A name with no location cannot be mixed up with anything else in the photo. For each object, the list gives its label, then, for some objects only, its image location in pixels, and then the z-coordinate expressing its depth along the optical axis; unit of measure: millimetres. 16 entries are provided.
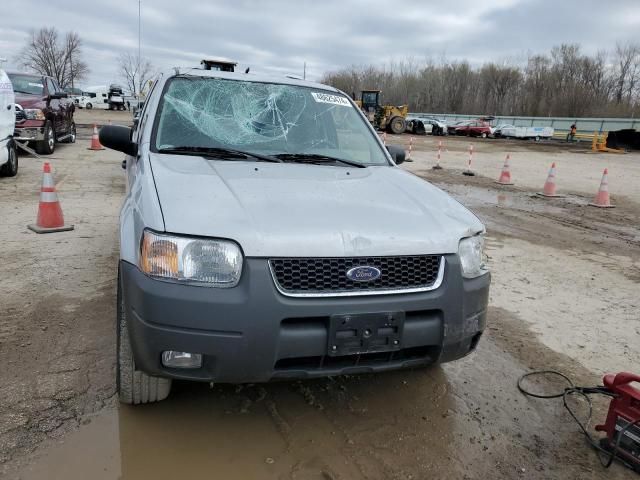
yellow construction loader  36312
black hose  2416
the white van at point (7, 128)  7984
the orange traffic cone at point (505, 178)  13264
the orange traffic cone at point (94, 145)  14969
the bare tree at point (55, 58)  69562
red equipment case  2381
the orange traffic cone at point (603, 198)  10331
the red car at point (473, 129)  41688
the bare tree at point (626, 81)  68312
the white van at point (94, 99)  64169
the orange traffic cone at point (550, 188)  11406
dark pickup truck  10898
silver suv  1991
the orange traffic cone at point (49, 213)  5770
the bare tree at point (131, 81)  78412
